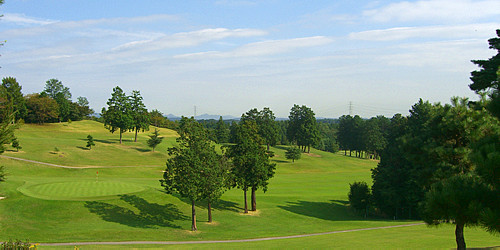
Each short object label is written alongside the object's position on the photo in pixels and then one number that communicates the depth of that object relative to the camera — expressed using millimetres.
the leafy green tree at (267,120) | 112188
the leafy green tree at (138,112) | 93625
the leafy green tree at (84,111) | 132425
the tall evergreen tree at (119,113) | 88938
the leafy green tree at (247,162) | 42719
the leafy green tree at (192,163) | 33688
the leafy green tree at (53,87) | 154250
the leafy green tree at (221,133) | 132338
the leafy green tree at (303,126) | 118188
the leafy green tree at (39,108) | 105162
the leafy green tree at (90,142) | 80750
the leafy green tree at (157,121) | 146125
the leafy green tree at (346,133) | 139500
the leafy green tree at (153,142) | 86106
